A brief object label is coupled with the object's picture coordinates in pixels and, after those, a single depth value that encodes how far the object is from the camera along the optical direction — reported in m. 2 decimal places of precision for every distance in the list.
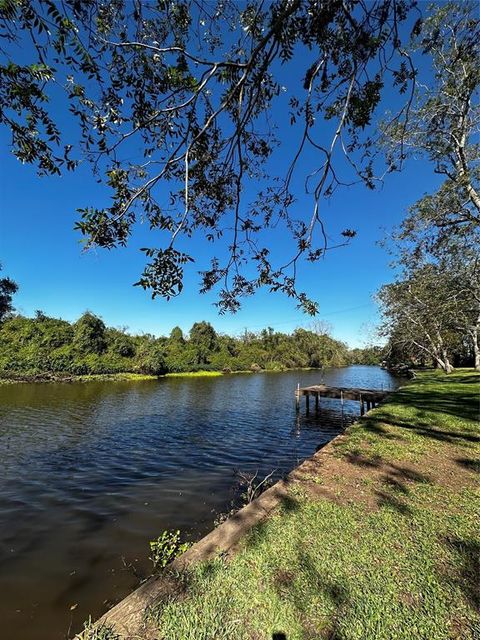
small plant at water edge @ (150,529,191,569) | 3.76
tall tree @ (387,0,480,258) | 8.75
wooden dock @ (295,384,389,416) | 19.19
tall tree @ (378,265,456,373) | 14.08
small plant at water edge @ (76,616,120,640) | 2.01
